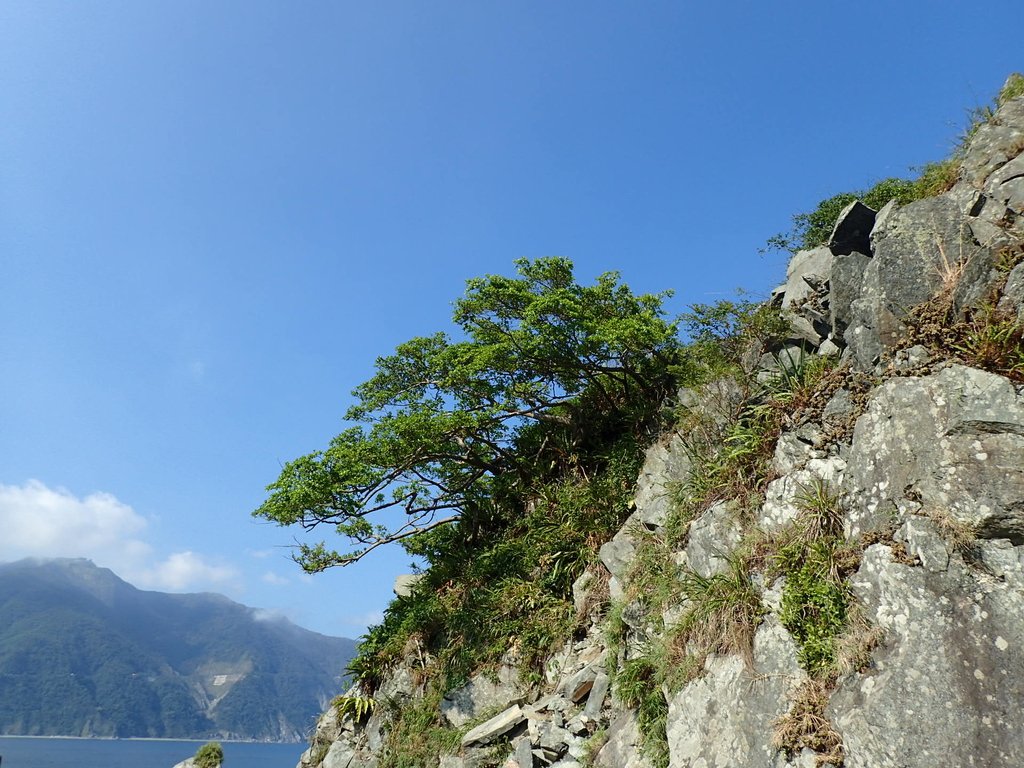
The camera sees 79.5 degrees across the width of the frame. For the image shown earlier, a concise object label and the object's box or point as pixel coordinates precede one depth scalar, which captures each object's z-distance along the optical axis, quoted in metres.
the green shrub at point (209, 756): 22.88
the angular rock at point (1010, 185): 7.24
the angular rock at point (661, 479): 10.07
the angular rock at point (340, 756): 13.15
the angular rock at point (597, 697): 8.59
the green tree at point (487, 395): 12.83
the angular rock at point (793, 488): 6.93
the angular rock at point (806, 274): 9.41
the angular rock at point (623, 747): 7.33
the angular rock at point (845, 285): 7.94
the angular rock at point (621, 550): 10.25
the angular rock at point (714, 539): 7.74
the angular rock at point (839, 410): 7.25
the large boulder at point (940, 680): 4.66
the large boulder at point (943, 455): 5.32
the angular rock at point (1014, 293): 6.14
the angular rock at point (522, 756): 8.75
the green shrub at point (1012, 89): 9.27
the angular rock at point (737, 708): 5.85
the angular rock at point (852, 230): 8.47
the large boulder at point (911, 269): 6.75
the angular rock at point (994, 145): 8.15
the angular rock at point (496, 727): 9.77
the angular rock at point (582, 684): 9.13
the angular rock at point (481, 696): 10.98
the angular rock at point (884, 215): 7.77
